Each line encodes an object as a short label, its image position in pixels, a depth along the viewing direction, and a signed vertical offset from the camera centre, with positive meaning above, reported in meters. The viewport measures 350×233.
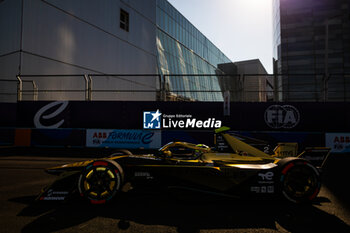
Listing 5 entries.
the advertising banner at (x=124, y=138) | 10.33 -0.58
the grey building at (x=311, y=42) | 33.22 +12.91
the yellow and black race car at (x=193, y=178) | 3.60 -0.86
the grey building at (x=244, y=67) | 53.72 +14.58
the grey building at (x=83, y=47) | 13.70 +6.13
